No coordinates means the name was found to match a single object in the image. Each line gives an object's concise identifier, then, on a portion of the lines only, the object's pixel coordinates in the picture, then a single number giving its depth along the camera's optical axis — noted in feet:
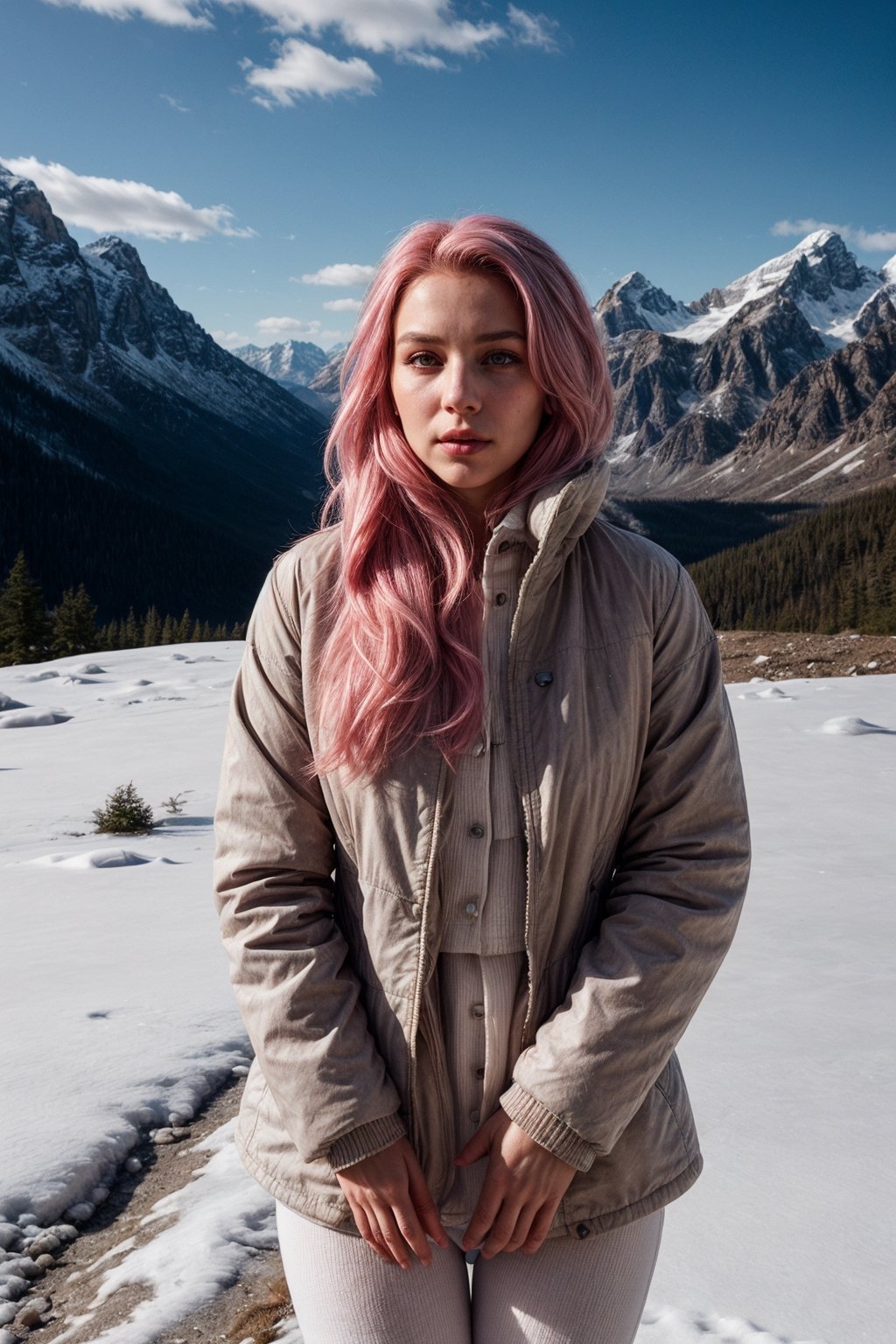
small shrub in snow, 31.83
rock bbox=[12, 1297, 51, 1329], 9.94
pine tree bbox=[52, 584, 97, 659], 158.30
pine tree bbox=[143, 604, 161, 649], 196.81
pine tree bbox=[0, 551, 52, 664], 152.05
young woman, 6.15
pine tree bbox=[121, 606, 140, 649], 195.13
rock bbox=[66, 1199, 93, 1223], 11.71
